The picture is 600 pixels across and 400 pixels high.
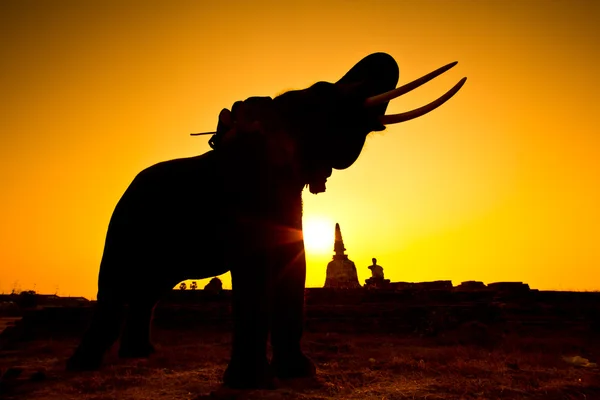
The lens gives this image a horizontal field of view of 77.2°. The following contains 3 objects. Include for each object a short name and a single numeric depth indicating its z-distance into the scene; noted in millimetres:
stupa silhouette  20375
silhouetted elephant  2799
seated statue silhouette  16703
